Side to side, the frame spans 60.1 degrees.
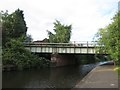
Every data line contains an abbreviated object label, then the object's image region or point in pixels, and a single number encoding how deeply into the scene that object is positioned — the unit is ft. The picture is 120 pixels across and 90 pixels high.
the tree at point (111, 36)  27.26
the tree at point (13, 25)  86.88
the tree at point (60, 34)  105.83
